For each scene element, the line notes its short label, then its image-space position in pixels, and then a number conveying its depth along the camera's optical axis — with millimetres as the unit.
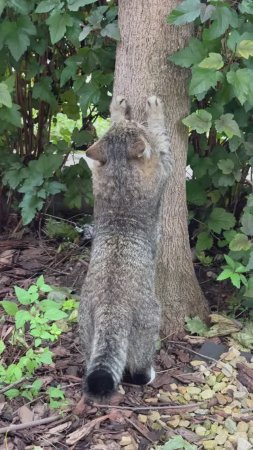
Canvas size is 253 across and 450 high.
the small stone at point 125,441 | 3561
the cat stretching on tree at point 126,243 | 3736
